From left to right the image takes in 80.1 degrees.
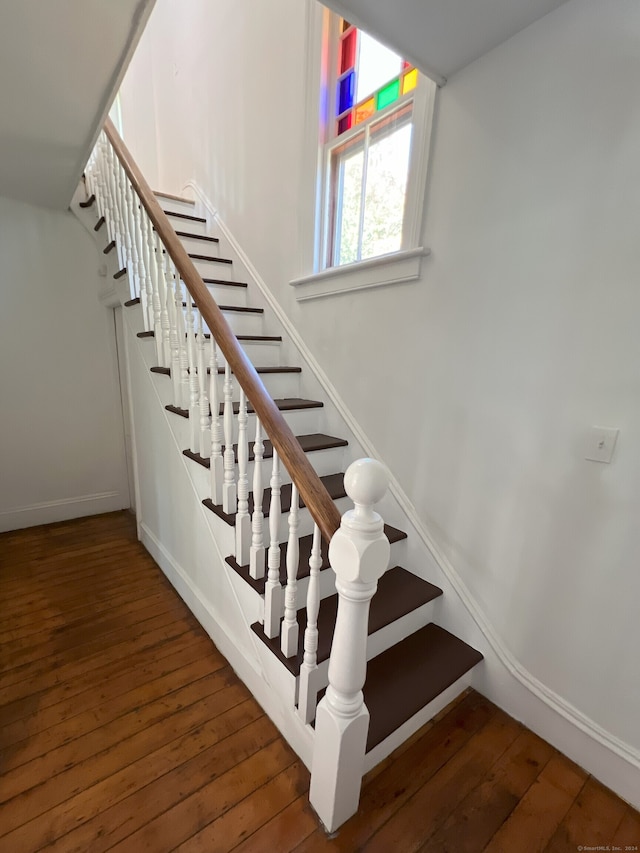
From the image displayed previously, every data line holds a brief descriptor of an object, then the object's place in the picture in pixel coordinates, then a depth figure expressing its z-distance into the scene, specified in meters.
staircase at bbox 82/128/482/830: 1.23
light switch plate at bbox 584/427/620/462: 1.17
